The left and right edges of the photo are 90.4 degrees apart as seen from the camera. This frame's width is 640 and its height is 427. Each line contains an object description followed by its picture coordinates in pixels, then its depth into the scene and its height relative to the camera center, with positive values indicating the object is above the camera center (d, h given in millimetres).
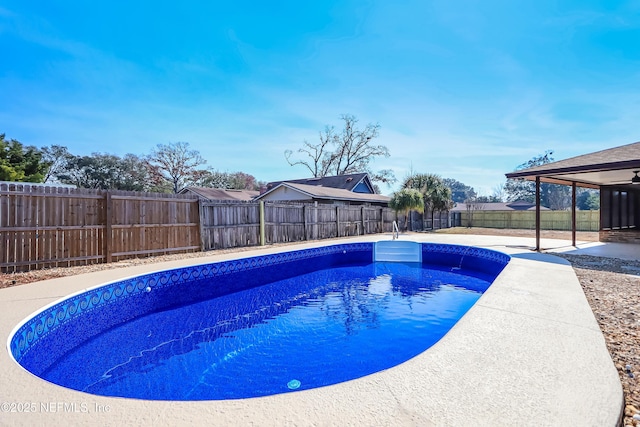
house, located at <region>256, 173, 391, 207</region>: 18188 +1279
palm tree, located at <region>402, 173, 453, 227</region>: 22078 +1478
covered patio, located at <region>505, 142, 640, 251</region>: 8406 +1104
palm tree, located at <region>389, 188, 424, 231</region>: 18469 +721
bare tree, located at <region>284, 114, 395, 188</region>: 35000 +6833
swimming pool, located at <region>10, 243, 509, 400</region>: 3172 -1667
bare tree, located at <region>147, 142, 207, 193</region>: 30719 +5078
